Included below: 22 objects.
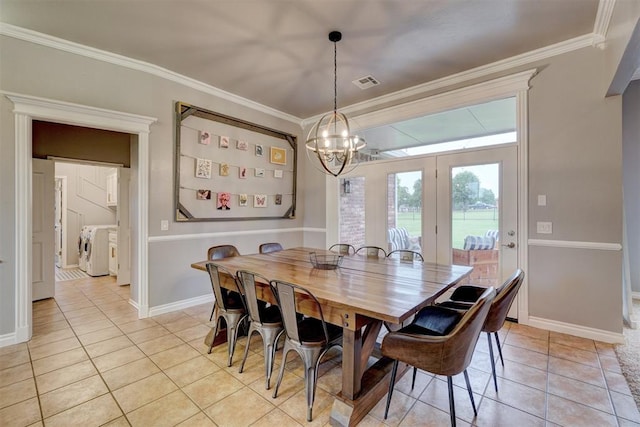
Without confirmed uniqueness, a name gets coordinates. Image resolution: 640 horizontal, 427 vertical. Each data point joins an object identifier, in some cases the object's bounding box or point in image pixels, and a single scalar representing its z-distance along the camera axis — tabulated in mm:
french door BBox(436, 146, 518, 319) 3238
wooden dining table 1606
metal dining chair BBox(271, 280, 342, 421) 1744
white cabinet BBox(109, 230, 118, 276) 5223
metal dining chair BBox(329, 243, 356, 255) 3694
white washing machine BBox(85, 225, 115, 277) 5340
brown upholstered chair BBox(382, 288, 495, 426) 1448
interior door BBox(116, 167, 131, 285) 4684
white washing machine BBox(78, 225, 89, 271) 5686
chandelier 2672
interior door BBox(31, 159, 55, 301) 3877
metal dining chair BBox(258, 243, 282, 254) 3530
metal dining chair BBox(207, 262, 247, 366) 2330
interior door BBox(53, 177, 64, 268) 6168
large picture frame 3709
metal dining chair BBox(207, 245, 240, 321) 3096
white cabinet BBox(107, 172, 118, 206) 5977
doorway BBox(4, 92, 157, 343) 2668
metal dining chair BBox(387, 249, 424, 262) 3010
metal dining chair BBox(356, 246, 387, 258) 3405
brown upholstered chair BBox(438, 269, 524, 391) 1837
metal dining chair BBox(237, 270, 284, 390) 2025
